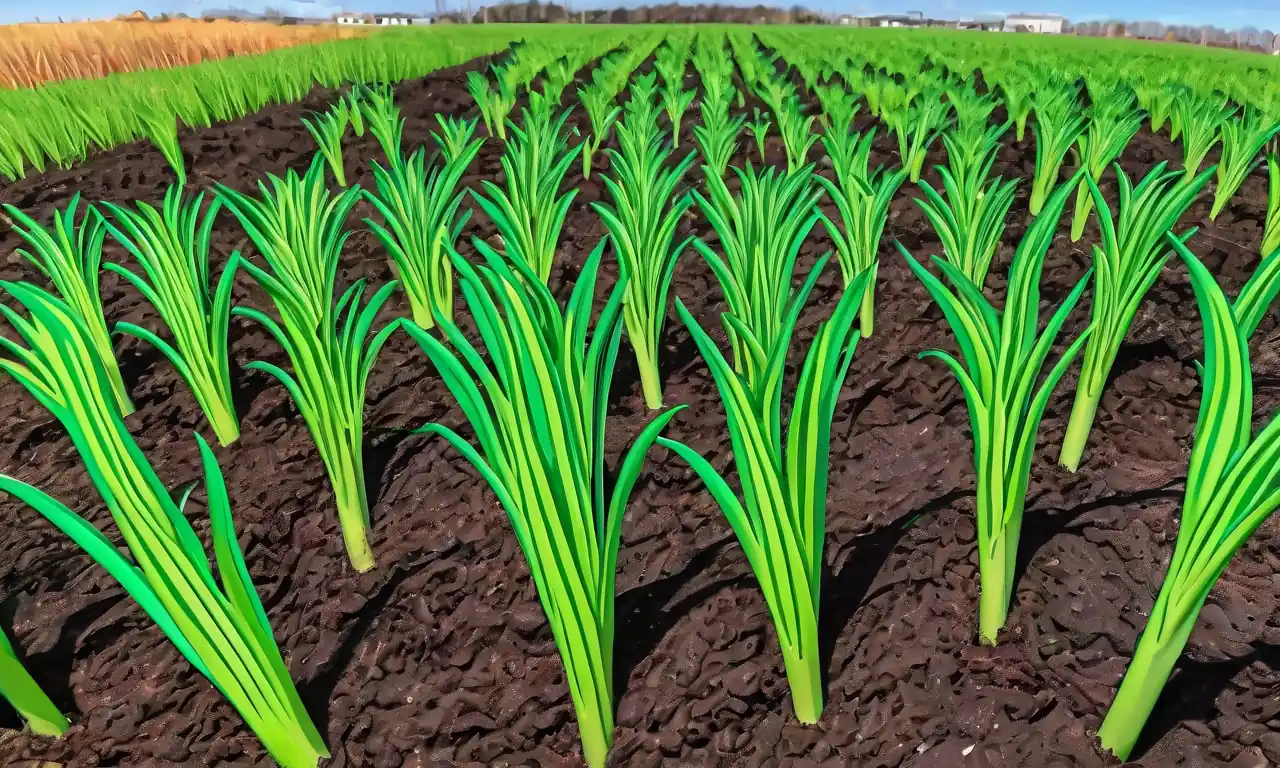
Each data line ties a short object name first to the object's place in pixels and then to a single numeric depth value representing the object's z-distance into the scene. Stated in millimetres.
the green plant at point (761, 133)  3199
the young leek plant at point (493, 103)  4008
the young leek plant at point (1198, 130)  2725
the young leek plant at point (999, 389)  1080
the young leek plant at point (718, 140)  2607
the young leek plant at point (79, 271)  1875
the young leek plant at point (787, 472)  984
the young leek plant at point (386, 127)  3034
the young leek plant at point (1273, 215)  2213
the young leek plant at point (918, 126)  2836
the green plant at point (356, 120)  3655
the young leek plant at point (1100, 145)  2461
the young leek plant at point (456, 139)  2704
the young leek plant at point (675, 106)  3858
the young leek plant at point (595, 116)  3277
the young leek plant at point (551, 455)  988
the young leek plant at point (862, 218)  1936
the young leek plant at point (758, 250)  1555
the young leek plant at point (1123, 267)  1432
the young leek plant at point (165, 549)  964
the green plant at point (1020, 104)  3463
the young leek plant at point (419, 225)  1967
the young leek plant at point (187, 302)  1682
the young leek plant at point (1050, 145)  2582
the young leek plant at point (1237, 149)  2393
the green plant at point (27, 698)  1184
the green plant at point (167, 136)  3213
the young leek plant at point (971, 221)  1775
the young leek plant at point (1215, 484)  833
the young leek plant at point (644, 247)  1728
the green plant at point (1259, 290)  1059
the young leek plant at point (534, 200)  1913
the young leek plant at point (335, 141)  3082
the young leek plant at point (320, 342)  1391
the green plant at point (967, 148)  2152
